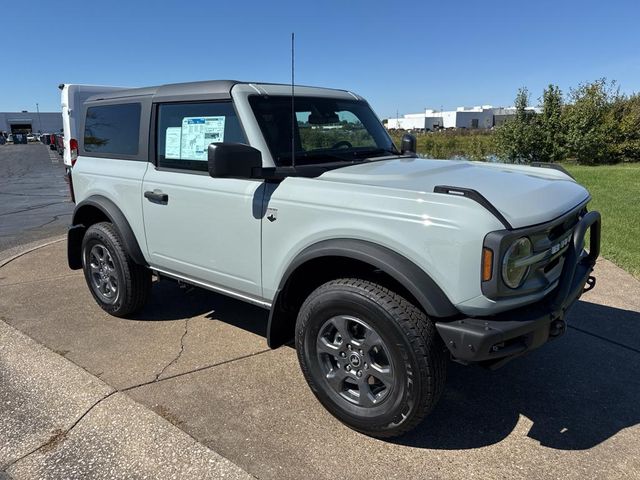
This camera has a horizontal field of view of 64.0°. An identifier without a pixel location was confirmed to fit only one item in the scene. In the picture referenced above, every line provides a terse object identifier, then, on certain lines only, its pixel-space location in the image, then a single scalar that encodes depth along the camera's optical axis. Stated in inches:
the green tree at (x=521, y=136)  799.7
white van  406.3
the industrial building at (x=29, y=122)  3784.5
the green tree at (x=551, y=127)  800.9
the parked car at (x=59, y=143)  1044.9
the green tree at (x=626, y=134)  812.0
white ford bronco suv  97.3
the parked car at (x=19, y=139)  2714.1
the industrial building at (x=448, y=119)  4158.5
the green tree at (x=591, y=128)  782.5
